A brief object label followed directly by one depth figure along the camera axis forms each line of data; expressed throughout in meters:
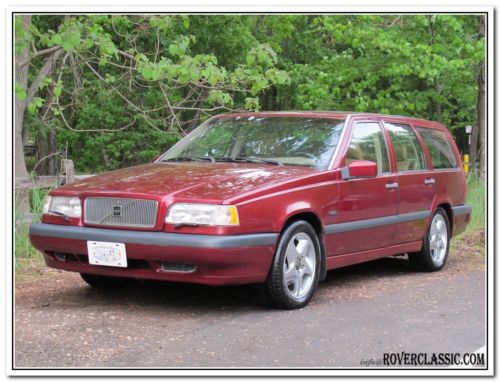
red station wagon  5.92
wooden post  10.03
